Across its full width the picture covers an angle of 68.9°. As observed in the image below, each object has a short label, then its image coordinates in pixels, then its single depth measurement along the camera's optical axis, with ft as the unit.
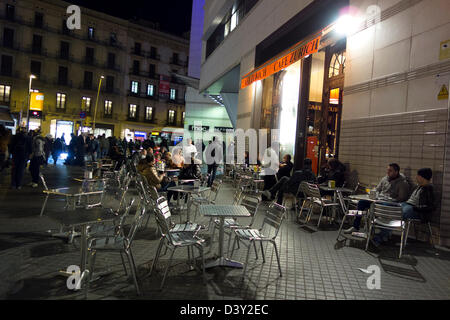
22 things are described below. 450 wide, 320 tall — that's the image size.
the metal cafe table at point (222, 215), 13.62
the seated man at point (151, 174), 23.02
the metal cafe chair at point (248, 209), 15.49
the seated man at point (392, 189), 20.17
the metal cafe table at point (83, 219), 10.93
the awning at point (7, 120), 85.07
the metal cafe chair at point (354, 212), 20.47
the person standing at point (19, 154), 30.81
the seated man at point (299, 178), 27.04
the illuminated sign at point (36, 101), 58.57
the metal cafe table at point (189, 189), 21.37
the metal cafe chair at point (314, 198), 22.85
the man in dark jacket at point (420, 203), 18.26
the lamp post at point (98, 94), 120.89
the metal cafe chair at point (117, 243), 11.19
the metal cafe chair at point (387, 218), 16.66
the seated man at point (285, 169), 31.65
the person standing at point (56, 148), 59.21
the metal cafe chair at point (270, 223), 13.60
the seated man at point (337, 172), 26.40
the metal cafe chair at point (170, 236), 11.90
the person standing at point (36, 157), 32.89
